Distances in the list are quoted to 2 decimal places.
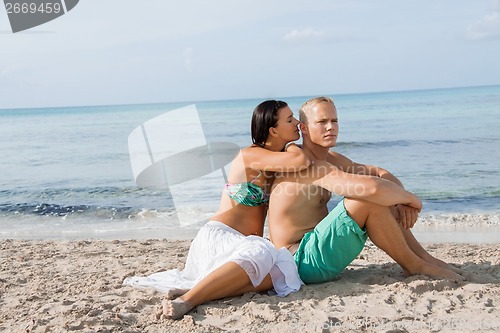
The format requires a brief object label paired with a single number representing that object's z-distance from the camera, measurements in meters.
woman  3.83
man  3.80
